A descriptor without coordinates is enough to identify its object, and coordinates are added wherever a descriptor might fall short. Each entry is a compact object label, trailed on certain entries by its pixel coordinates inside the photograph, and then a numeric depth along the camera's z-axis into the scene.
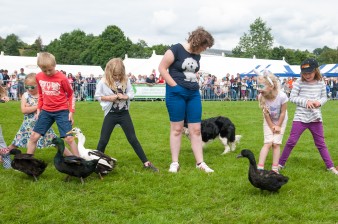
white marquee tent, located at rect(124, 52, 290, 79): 35.75
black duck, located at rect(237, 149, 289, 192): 4.81
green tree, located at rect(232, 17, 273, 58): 91.00
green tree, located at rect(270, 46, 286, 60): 93.84
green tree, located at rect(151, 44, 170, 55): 97.13
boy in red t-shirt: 5.77
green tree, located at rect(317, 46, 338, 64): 106.35
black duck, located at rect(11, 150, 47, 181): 5.38
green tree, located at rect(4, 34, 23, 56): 97.62
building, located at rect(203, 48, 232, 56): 99.06
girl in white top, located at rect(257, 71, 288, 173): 5.86
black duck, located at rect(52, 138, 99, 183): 5.22
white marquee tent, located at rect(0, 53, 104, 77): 37.50
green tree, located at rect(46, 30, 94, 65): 93.56
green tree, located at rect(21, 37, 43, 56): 98.96
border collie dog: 7.94
